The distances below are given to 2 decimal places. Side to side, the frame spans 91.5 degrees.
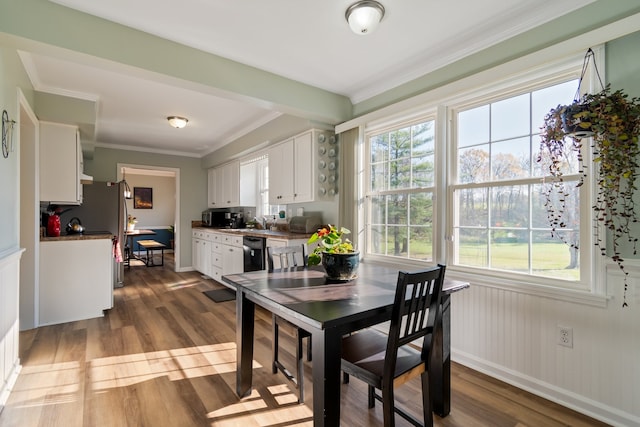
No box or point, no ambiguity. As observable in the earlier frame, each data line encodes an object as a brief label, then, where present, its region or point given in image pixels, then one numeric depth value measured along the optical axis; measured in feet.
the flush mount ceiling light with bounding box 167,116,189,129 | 14.04
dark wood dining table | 4.31
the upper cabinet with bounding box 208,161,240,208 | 18.70
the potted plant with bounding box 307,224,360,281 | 6.37
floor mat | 14.32
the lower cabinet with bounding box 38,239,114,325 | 10.98
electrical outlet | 6.33
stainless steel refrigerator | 15.90
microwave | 20.33
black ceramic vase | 6.36
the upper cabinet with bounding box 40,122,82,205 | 11.43
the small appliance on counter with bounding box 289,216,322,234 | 12.76
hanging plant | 5.16
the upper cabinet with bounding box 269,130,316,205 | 12.09
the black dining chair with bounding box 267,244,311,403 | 6.62
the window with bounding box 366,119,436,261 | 9.20
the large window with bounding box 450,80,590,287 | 6.52
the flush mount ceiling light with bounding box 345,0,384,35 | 6.39
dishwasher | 13.10
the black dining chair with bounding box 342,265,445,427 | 4.66
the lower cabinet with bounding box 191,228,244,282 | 15.10
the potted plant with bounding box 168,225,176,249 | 31.02
